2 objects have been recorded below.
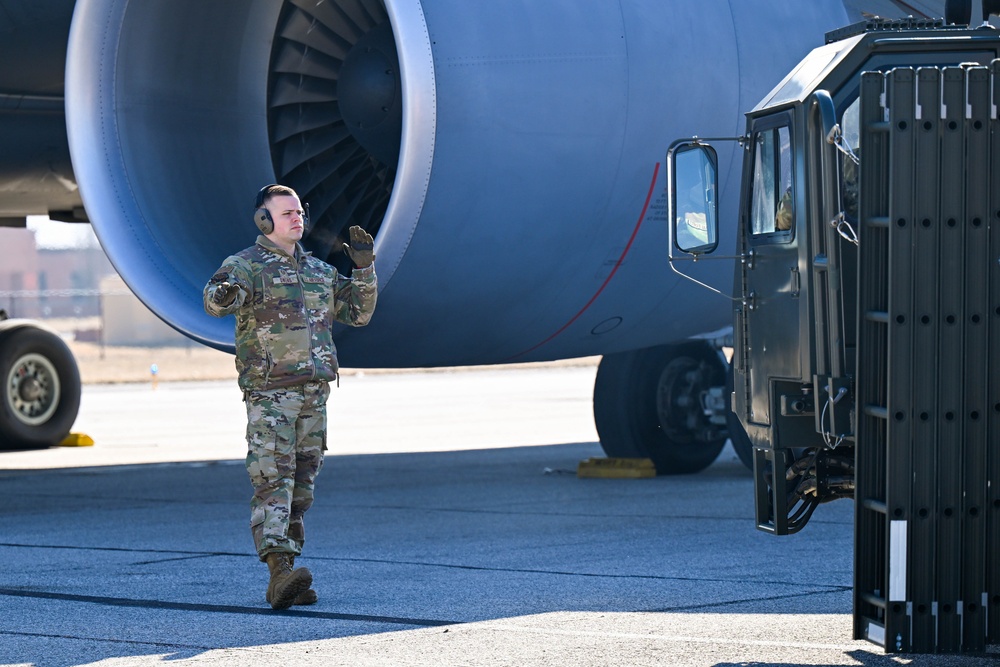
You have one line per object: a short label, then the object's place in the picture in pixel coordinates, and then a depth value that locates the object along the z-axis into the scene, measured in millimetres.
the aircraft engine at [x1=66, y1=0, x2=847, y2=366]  17391
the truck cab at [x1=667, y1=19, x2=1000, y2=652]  10656
